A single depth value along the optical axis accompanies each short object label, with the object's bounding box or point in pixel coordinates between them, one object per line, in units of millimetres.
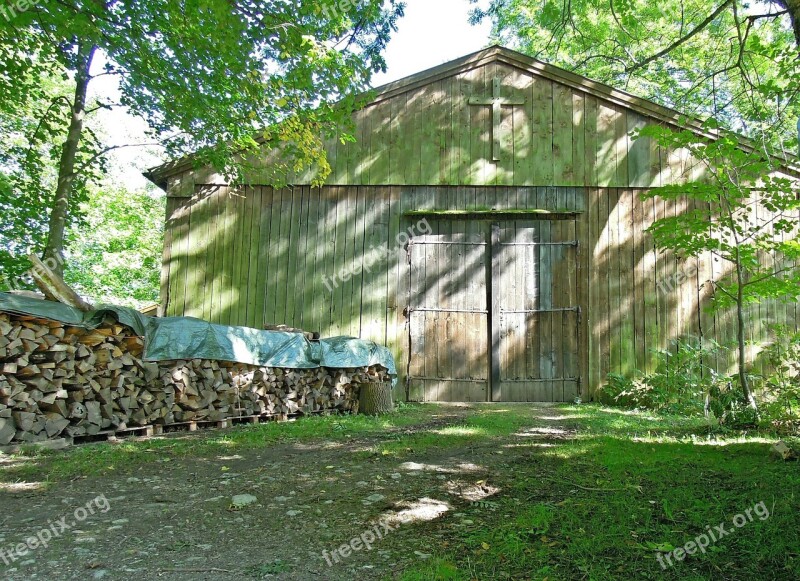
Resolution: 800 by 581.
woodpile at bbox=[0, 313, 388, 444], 4254
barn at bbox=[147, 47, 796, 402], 7945
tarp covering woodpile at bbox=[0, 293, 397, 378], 4578
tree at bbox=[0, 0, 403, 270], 4539
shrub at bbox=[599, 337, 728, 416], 7102
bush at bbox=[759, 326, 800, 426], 4660
